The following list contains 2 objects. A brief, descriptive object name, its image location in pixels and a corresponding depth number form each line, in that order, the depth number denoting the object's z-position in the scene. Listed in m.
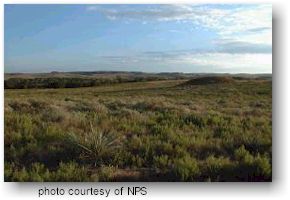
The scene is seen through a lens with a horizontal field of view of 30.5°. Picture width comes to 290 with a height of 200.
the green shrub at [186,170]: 7.69
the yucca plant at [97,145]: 7.97
